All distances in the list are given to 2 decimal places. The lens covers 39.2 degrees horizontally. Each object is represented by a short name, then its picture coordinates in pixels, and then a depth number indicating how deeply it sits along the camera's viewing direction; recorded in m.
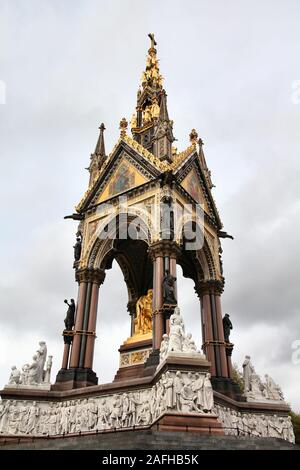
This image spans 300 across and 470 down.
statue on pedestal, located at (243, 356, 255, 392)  16.58
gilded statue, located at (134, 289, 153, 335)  17.50
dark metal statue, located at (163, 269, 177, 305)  13.91
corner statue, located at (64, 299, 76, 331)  16.45
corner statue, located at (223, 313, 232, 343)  17.42
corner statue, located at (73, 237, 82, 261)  18.06
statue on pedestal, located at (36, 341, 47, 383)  14.89
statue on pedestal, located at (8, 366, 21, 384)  14.52
